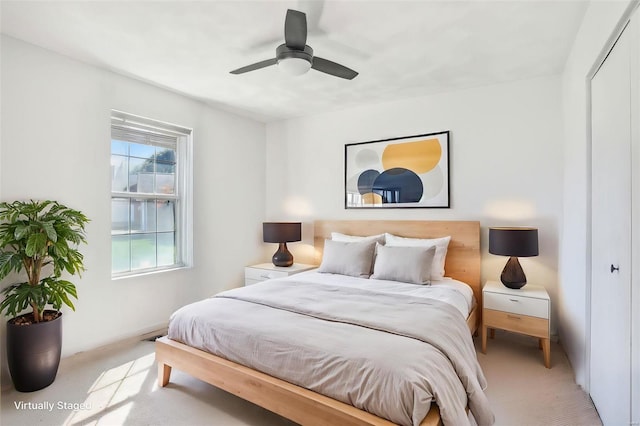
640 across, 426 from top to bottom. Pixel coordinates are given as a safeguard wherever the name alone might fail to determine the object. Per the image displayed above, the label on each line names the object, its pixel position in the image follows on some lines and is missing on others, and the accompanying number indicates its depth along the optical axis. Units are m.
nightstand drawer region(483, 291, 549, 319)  2.63
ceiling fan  1.88
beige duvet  1.48
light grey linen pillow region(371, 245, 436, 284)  2.97
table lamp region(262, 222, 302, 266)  4.09
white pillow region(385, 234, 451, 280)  3.21
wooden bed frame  1.56
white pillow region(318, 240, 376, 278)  3.32
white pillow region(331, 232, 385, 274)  3.61
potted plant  2.20
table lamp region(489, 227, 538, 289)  2.77
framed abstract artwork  3.56
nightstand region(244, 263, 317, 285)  4.00
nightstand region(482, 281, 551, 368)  2.61
